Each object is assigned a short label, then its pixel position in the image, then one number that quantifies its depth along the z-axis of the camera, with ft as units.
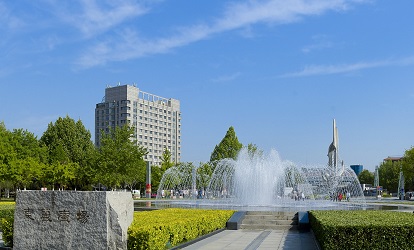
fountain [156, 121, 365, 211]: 100.32
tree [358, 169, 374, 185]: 378.59
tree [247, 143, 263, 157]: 200.77
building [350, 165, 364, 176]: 418.47
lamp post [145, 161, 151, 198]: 173.83
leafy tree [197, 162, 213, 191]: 190.49
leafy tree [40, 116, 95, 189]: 186.70
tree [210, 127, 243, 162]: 189.98
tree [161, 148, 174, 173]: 214.90
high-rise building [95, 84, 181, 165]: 433.48
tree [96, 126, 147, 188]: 153.48
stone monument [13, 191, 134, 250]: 32.86
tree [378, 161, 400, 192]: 298.33
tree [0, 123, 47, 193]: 129.39
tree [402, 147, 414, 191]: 202.59
